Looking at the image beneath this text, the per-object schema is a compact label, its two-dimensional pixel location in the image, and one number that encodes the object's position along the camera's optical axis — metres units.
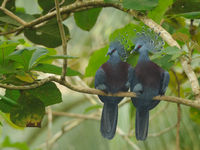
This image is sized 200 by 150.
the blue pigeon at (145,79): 17.62
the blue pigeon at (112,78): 17.59
